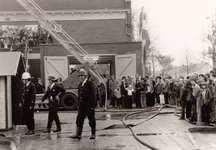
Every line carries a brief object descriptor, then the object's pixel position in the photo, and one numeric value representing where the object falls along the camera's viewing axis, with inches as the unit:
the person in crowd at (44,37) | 1052.0
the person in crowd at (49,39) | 1054.9
